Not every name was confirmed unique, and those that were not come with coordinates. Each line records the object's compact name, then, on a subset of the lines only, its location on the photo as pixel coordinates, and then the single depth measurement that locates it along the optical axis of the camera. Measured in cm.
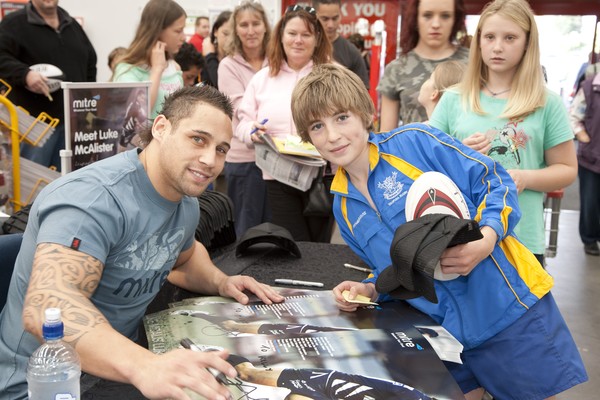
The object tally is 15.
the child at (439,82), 238
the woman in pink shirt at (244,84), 319
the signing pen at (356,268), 185
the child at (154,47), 329
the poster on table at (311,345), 102
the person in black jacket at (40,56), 380
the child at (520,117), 187
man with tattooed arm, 98
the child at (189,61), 491
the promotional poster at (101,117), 304
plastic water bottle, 95
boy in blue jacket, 136
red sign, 759
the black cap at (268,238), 195
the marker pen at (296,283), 169
